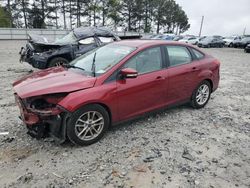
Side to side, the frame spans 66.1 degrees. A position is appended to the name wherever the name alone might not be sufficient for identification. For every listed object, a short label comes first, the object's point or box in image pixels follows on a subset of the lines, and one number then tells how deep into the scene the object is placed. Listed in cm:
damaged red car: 279
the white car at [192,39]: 2729
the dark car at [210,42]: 2508
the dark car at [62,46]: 625
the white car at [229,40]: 2589
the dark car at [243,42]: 2277
